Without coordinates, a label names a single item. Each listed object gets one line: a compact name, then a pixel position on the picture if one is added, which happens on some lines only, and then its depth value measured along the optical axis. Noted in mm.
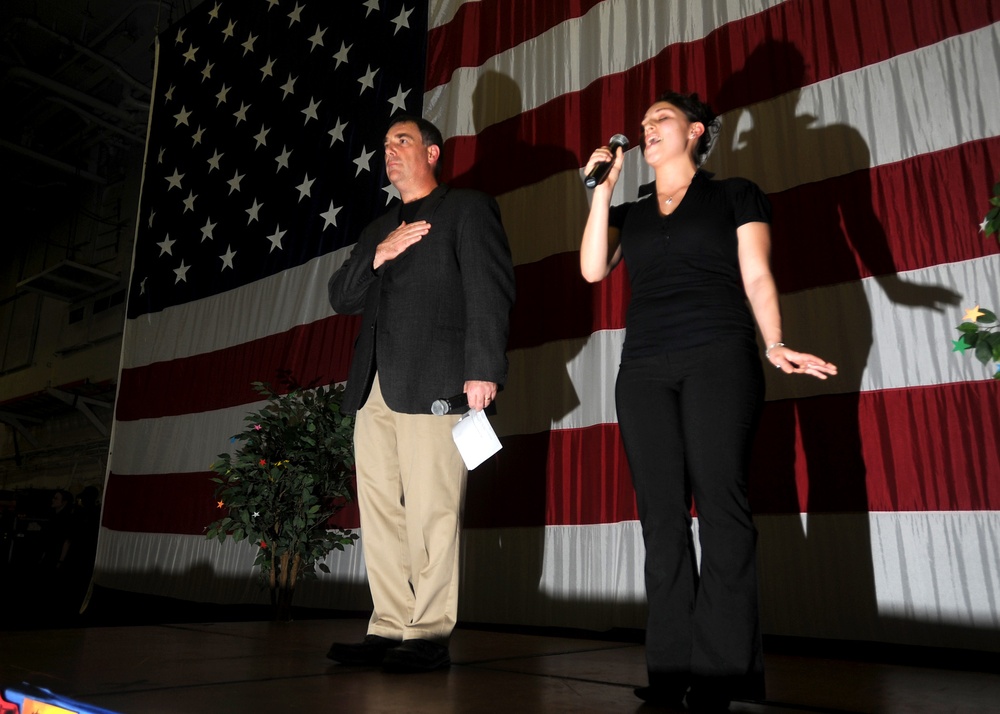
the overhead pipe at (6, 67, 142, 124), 7184
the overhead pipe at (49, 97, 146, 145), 7756
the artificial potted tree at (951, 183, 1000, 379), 1545
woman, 1338
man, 1788
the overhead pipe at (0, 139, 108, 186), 8203
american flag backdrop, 2195
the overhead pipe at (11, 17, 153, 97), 6551
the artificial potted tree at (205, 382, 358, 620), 3150
